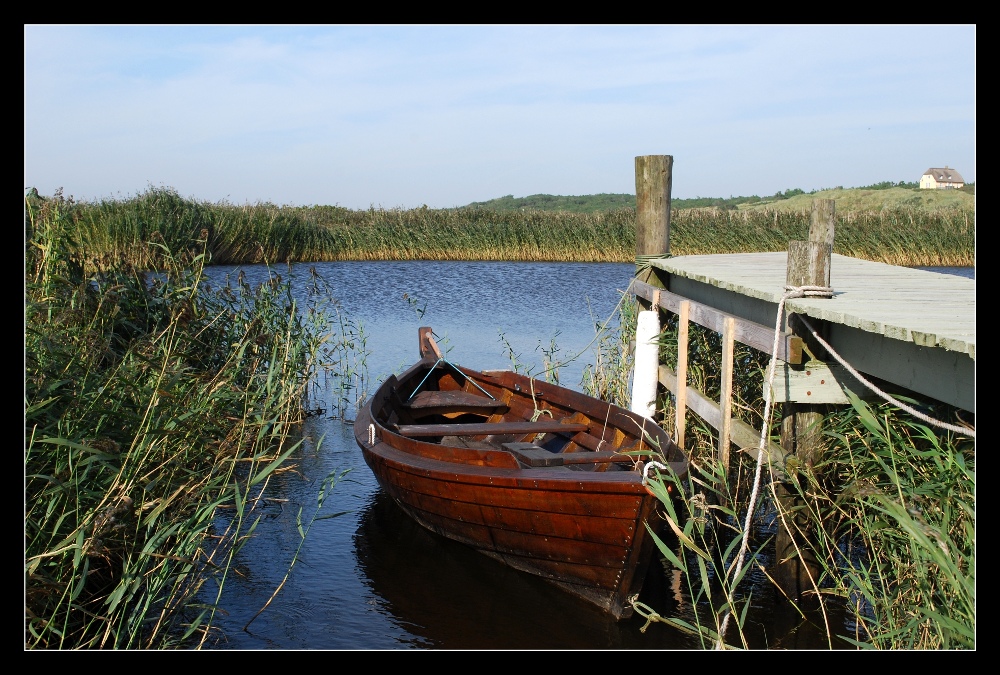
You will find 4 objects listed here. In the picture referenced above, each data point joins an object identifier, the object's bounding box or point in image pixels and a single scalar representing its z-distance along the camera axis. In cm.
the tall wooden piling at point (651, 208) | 748
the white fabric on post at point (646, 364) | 686
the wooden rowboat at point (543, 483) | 470
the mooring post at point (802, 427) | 472
